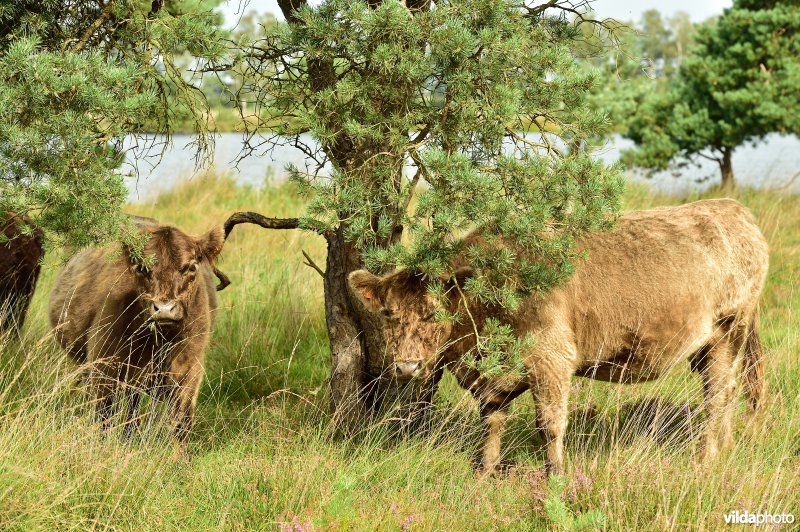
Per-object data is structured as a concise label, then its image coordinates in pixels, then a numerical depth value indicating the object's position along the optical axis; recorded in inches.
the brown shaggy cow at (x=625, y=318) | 445.1
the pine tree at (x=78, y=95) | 352.8
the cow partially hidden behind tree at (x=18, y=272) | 632.7
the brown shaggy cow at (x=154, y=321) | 486.9
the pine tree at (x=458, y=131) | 377.4
